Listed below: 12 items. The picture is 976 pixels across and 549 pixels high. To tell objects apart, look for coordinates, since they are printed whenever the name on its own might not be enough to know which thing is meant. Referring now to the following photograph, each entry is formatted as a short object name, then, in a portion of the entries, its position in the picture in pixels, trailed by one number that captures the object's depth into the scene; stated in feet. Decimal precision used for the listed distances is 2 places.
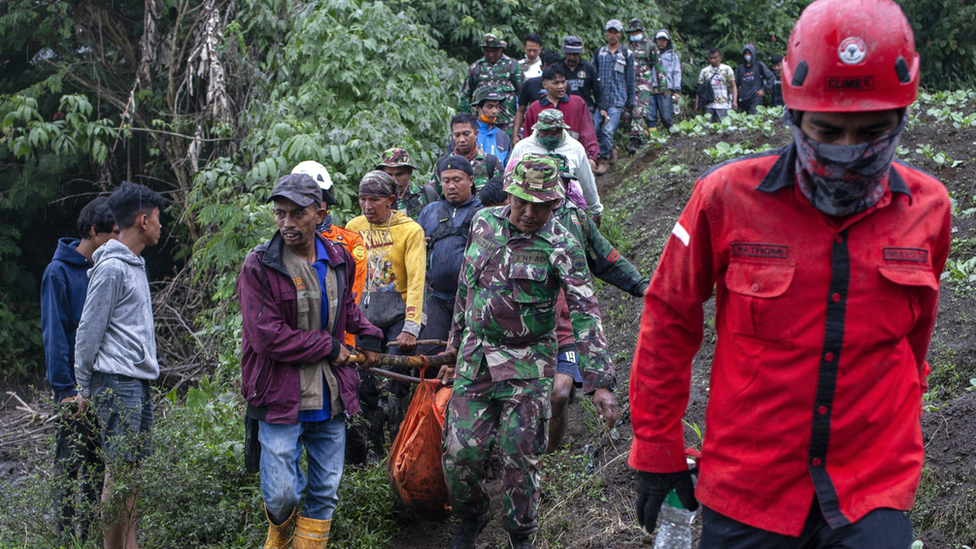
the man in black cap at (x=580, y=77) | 37.73
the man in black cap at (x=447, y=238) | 18.97
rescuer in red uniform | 7.04
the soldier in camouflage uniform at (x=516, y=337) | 14.38
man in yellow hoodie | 18.63
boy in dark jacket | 14.73
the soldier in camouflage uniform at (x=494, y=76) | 32.63
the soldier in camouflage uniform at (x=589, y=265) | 15.93
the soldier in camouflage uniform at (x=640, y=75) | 42.45
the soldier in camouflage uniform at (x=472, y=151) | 23.15
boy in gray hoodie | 14.67
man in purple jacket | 13.33
